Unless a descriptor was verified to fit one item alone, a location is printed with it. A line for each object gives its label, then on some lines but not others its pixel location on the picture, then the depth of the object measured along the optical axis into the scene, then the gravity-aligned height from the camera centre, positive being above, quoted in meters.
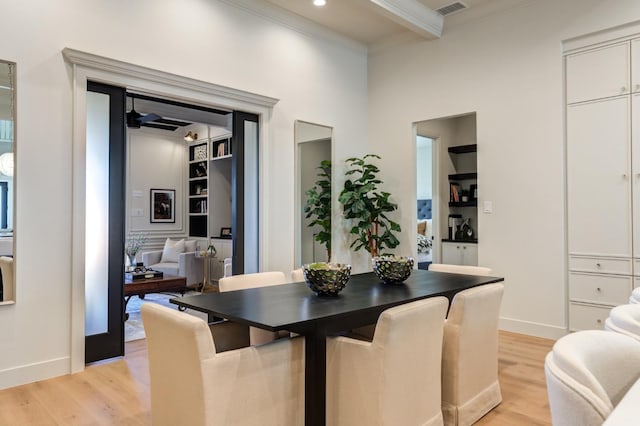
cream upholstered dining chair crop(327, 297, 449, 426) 1.81 -0.67
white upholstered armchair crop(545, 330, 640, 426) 0.75 -0.31
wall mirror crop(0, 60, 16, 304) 2.97 +0.27
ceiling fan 5.67 +1.33
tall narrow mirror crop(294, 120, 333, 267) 4.87 +0.33
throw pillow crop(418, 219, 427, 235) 7.27 -0.19
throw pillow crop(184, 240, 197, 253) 7.11 -0.50
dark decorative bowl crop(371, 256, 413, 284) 2.74 -0.33
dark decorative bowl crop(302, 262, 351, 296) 2.29 -0.33
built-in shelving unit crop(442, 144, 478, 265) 5.93 +0.24
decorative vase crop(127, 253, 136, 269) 5.82 -0.59
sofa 6.52 -0.69
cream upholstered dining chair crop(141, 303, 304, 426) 1.62 -0.64
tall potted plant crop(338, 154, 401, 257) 5.21 +0.08
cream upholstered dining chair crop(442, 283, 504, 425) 2.28 -0.75
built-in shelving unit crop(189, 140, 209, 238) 7.84 +0.51
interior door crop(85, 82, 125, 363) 3.36 -0.04
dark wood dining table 1.81 -0.43
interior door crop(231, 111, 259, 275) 4.36 +0.24
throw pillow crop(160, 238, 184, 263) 7.02 -0.57
